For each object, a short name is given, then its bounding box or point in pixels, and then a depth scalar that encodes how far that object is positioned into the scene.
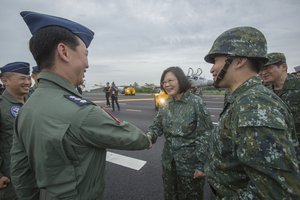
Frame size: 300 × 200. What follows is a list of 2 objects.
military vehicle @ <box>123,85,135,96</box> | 38.47
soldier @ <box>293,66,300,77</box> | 6.12
